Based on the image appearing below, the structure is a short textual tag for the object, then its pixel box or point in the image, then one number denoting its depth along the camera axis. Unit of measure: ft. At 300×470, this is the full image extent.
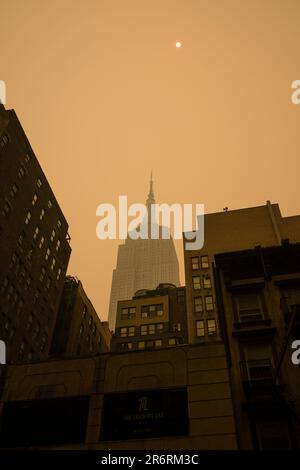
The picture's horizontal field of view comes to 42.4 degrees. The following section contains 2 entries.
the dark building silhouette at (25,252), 156.25
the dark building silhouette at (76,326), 204.95
